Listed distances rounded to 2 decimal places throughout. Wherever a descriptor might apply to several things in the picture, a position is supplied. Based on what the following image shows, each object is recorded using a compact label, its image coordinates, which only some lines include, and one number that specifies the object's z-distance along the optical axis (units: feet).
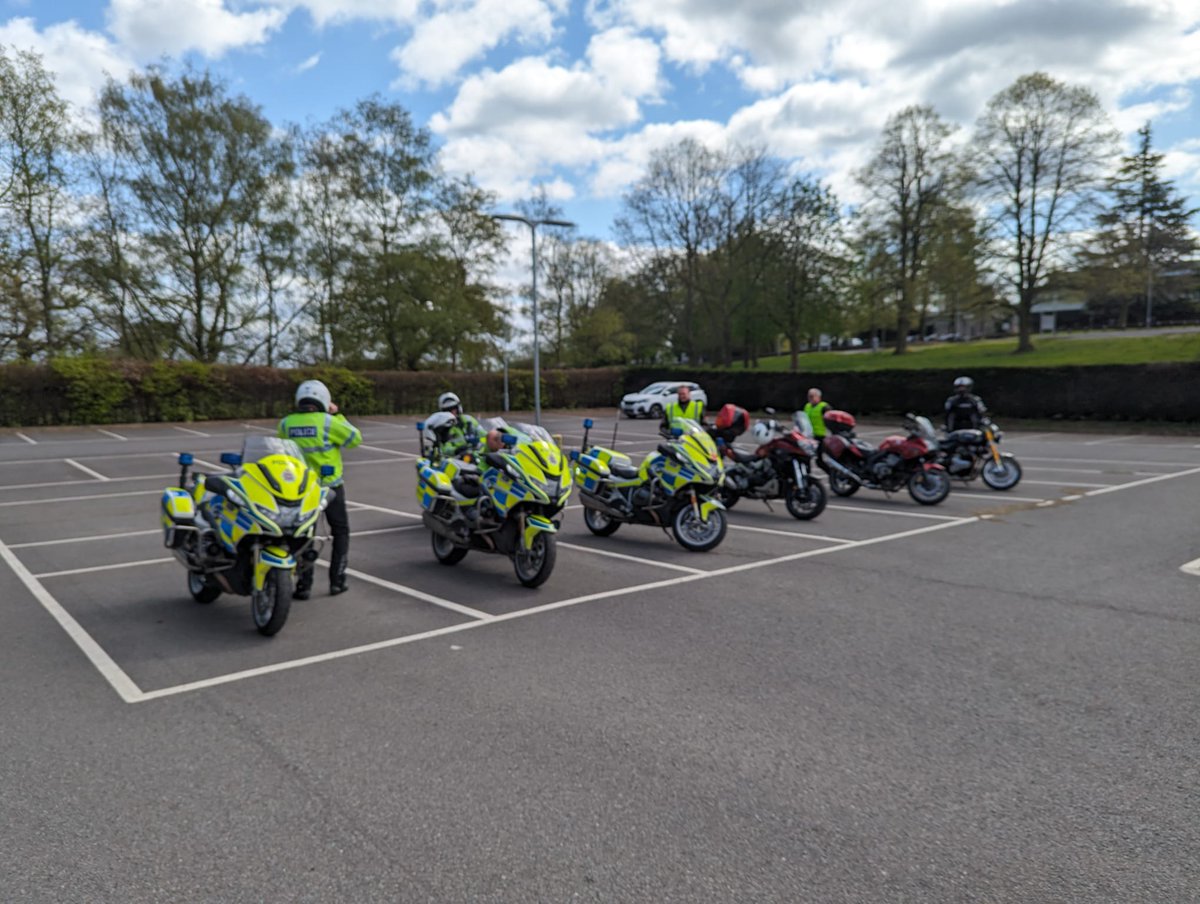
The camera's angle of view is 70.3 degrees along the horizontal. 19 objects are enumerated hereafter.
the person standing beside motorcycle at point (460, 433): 31.24
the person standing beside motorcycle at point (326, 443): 21.56
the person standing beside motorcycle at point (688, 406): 35.42
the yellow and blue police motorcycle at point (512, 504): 22.93
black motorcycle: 42.57
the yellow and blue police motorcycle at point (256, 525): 18.22
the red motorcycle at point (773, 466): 34.96
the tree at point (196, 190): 113.09
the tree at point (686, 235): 154.92
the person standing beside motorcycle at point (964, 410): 44.01
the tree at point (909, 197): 150.00
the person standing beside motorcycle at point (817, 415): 41.75
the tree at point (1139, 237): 130.52
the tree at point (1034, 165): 122.83
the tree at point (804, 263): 152.97
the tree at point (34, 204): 105.81
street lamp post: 75.79
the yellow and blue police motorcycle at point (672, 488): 28.32
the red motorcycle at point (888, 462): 39.32
